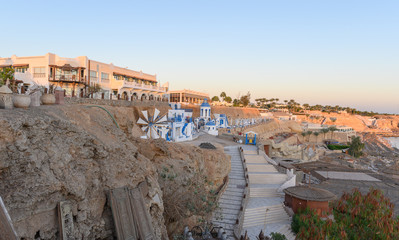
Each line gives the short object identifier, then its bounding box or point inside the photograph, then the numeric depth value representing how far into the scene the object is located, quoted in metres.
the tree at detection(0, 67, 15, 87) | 17.83
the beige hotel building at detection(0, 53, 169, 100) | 28.84
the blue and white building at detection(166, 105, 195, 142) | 25.52
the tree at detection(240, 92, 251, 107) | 91.36
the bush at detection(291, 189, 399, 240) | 10.68
